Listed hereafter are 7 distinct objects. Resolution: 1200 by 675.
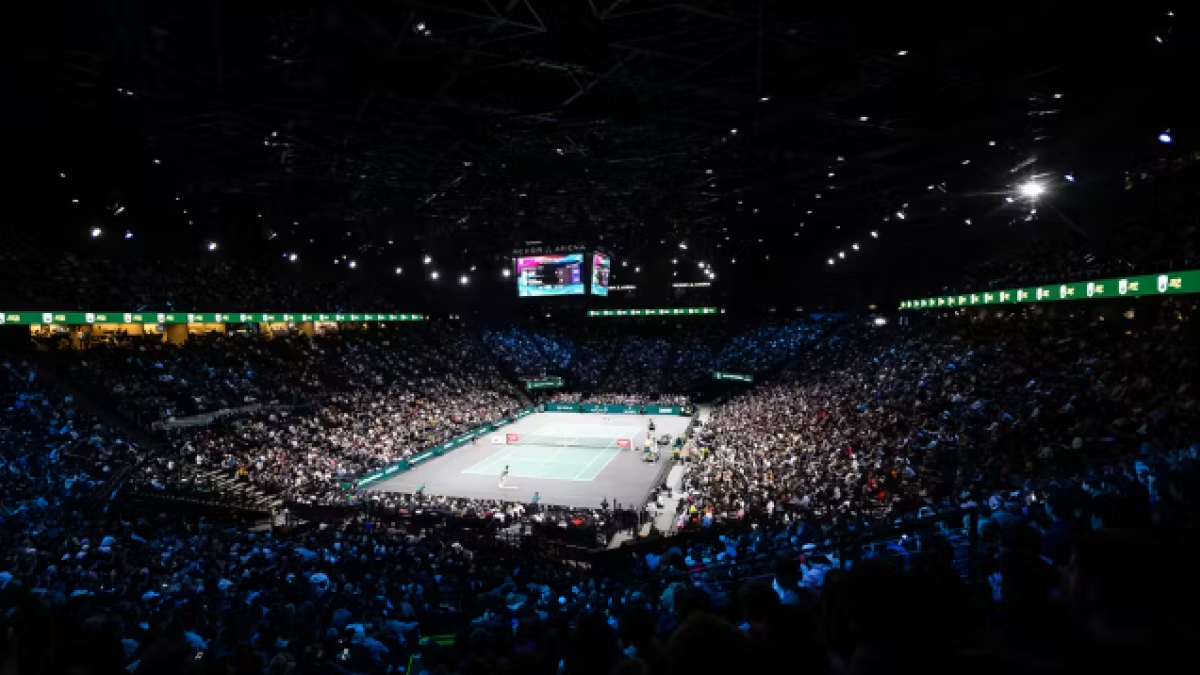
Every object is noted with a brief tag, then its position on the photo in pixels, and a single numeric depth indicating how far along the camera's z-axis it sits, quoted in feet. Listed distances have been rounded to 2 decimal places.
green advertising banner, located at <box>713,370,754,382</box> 149.43
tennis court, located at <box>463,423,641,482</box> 95.49
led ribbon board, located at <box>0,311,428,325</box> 86.53
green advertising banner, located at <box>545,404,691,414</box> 154.97
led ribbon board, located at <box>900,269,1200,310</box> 50.29
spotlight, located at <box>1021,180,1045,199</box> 72.28
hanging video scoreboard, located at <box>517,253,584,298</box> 122.93
